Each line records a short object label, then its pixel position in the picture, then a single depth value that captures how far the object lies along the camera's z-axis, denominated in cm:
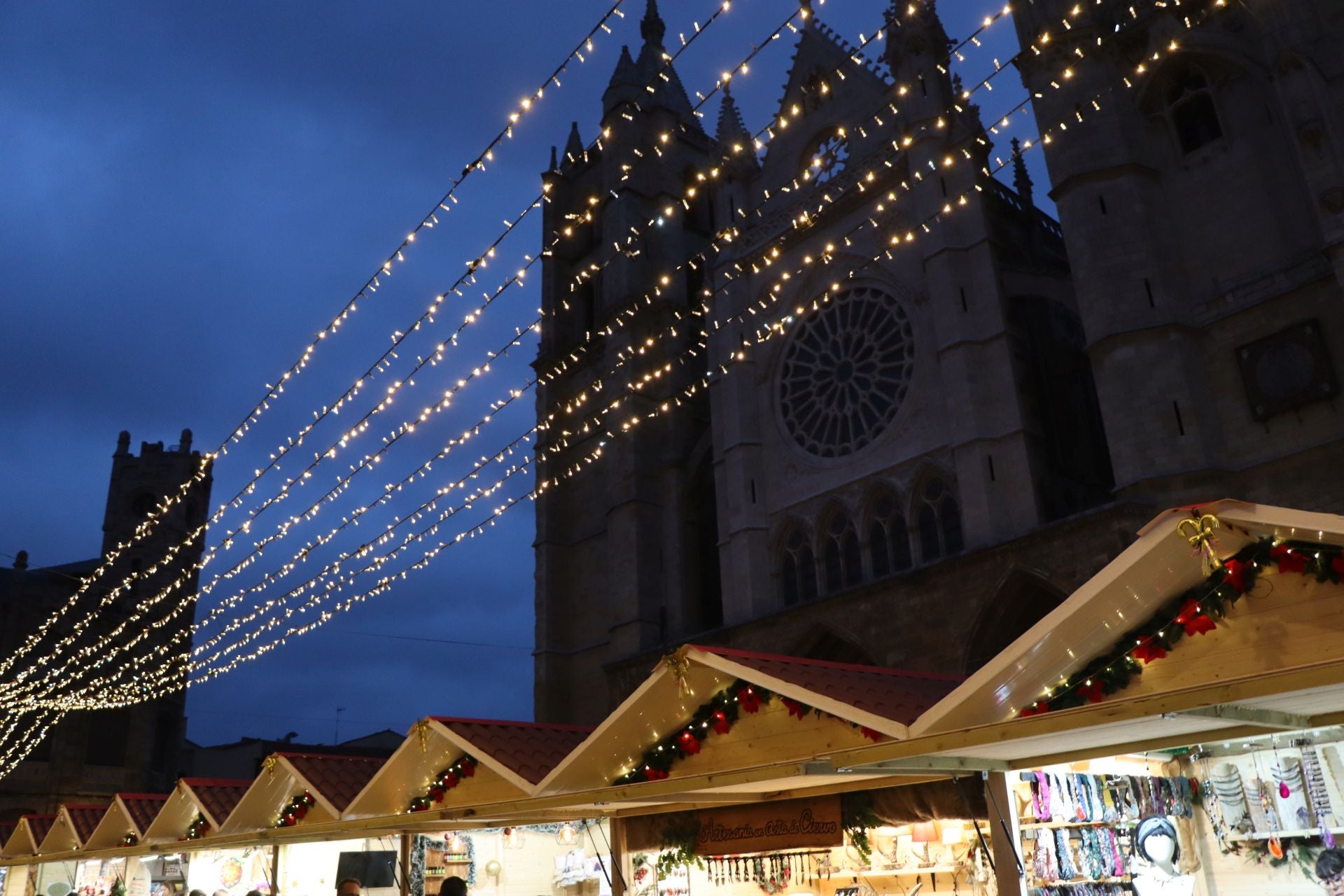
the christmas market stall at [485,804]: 869
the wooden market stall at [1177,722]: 459
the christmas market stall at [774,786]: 643
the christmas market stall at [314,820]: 1040
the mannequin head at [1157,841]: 665
